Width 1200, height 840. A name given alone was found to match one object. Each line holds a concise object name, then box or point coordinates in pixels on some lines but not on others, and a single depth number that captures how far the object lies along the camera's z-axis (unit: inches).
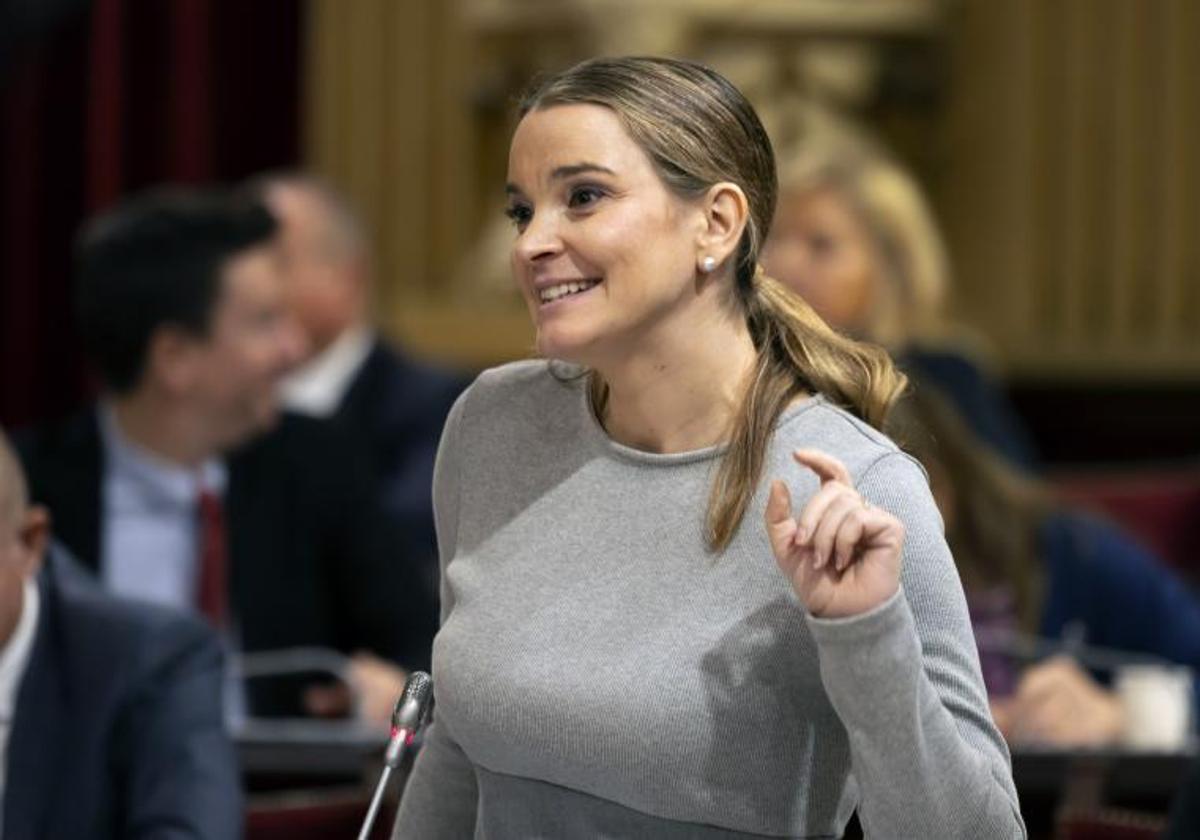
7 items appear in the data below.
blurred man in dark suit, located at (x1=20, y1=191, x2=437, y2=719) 329.1
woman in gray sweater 139.9
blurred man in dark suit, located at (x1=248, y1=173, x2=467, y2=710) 436.5
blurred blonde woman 370.3
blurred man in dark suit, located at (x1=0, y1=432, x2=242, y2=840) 204.8
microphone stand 150.9
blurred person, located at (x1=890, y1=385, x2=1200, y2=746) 293.3
